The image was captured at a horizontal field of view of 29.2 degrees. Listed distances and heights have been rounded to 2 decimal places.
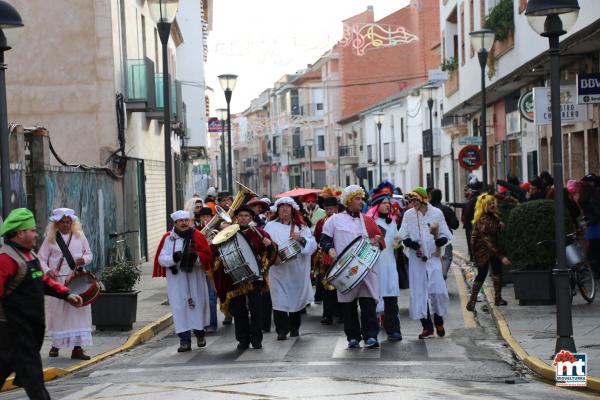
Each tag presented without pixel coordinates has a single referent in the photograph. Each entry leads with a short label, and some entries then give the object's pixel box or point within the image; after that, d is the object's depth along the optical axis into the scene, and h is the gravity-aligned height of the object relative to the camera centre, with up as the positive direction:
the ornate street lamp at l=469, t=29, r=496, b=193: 24.86 +2.63
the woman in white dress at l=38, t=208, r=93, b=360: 12.65 -1.05
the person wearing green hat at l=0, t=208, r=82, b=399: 8.26 -0.95
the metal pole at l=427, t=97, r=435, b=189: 46.37 +2.55
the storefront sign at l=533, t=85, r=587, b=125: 14.95 +0.72
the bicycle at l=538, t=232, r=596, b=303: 15.88 -1.55
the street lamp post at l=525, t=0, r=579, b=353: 10.98 +0.10
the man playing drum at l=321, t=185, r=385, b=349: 12.67 -0.90
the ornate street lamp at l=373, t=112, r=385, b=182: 58.04 +2.54
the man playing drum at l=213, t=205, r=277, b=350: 13.13 -1.35
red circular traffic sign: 27.32 +0.17
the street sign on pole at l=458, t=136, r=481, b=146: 29.11 +0.60
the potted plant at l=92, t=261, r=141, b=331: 14.94 -1.59
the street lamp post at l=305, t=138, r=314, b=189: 95.35 +1.36
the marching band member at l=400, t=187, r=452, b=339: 13.47 -1.12
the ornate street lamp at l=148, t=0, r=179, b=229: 18.69 +2.12
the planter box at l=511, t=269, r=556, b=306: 16.00 -1.72
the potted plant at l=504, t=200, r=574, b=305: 16.02 -1.30
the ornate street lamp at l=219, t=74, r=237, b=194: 33.12 +2.60
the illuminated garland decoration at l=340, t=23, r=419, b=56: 55.30 +8.11
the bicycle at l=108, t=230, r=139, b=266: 23.41 -1.53
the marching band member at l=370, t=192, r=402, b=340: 13.29 -1.38
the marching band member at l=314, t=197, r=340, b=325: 15.45 -1.67
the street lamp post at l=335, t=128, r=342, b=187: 87.94 +2.55
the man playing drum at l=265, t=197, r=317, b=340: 14.10 -1.28
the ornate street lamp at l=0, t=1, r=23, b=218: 11.26 +0.68
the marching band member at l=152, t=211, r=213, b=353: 13.30 -1.10
